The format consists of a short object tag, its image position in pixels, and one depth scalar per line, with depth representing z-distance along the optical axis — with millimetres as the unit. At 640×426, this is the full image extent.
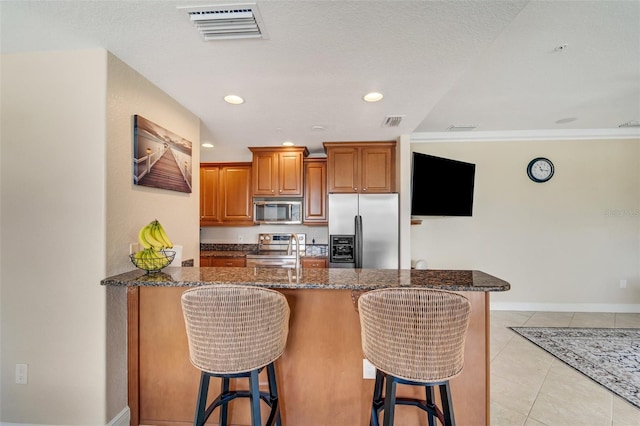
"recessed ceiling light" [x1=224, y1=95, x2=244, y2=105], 2365
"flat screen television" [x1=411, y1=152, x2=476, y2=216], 3582
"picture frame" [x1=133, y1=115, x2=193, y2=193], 1920
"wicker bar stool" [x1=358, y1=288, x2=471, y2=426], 1208
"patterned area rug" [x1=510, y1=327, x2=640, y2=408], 2334
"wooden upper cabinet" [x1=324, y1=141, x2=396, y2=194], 3799
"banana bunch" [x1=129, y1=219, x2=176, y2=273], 1798
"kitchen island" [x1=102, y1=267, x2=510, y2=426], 1663
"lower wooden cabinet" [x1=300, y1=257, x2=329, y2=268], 4000
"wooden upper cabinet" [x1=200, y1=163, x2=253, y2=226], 4629
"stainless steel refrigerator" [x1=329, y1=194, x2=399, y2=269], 3521
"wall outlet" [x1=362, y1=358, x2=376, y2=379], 1723
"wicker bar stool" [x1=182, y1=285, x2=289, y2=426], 1315
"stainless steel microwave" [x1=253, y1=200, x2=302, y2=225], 4203
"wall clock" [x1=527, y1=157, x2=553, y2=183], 4133
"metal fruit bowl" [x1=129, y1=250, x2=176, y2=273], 1791
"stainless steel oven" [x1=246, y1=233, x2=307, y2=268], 4117
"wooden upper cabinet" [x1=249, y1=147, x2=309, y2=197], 4152
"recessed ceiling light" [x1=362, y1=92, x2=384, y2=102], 2320
